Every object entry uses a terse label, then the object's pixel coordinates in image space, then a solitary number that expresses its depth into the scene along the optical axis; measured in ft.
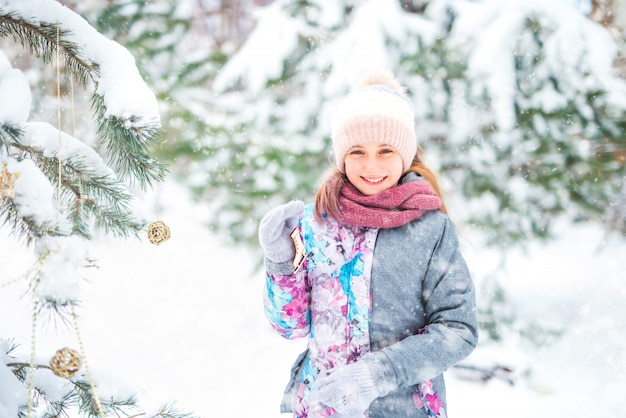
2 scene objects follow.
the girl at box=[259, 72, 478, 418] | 4.46
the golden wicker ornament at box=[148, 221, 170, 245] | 4.22
